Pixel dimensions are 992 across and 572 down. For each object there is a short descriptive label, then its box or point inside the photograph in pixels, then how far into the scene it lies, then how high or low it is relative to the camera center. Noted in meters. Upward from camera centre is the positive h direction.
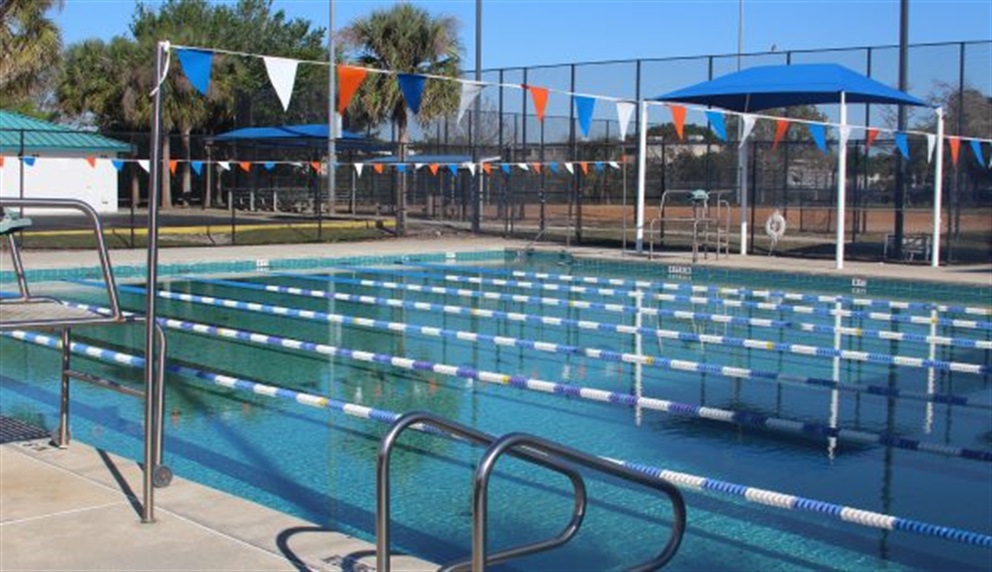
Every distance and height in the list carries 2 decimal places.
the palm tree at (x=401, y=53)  27.62 +3.93
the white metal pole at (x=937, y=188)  18.84 +0.63
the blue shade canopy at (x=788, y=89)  18.88 +2.25
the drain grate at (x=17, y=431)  6.36 -1.21
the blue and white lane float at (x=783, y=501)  4.80 -1.23
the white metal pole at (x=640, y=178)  21.66 +0.81
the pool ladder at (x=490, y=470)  3.03 -0.71
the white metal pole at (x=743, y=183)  21.08 +0.75
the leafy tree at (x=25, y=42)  27.34 +4.08
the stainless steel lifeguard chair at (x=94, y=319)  4.70 -0.44
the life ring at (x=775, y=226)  22.19 -0.04
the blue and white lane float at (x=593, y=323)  11.09 -1.05
